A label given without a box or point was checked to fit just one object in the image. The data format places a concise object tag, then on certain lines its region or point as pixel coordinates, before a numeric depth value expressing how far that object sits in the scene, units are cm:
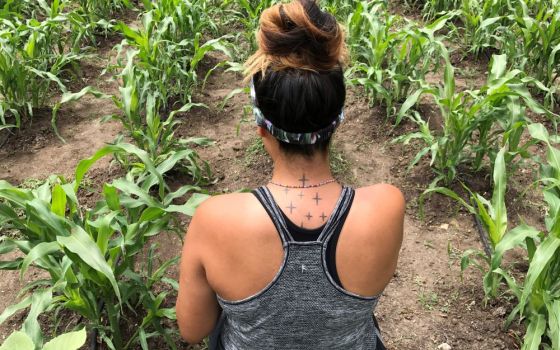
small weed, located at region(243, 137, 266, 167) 356
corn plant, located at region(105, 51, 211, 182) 308
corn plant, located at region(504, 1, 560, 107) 379
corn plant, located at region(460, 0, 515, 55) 433
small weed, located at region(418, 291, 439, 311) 256
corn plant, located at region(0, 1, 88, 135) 363
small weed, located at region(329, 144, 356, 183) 340
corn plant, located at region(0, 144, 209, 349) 184
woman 128
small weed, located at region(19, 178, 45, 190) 335
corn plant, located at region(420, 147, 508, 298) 232
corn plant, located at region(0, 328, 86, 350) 93
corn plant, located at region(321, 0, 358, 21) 475
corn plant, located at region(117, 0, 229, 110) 374
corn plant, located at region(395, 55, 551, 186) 287
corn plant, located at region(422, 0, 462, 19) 519
